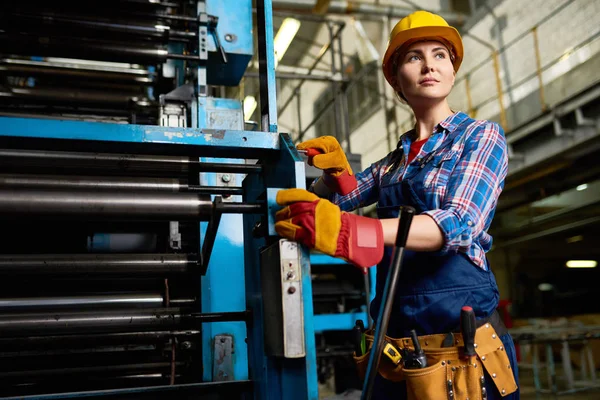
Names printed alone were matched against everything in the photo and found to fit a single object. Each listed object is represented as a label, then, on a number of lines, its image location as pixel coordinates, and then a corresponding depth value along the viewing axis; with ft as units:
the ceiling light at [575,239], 32.09
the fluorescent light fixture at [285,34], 23.90
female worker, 3.77
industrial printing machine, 4.00
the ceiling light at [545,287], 33.91
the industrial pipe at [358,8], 25.00
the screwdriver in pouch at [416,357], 4.26
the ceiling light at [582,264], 33.88
